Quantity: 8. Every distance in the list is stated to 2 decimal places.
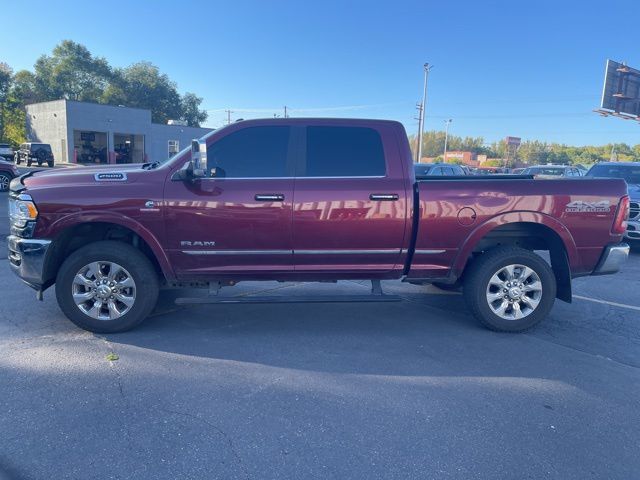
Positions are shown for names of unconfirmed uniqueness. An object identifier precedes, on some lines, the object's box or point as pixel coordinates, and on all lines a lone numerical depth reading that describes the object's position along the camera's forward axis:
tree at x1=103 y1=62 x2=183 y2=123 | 61.50
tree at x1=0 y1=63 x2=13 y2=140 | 49.06
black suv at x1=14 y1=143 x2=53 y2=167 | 32.66
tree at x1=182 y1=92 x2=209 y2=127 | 70.62
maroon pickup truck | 4.31
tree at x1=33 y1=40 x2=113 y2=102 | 56.20
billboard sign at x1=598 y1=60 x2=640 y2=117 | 28.03
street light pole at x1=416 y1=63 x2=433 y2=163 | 39.81
